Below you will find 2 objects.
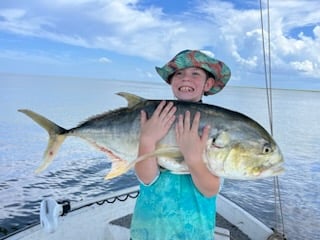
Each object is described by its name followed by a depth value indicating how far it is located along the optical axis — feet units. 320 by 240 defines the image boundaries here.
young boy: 4.73
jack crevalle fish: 4.64
